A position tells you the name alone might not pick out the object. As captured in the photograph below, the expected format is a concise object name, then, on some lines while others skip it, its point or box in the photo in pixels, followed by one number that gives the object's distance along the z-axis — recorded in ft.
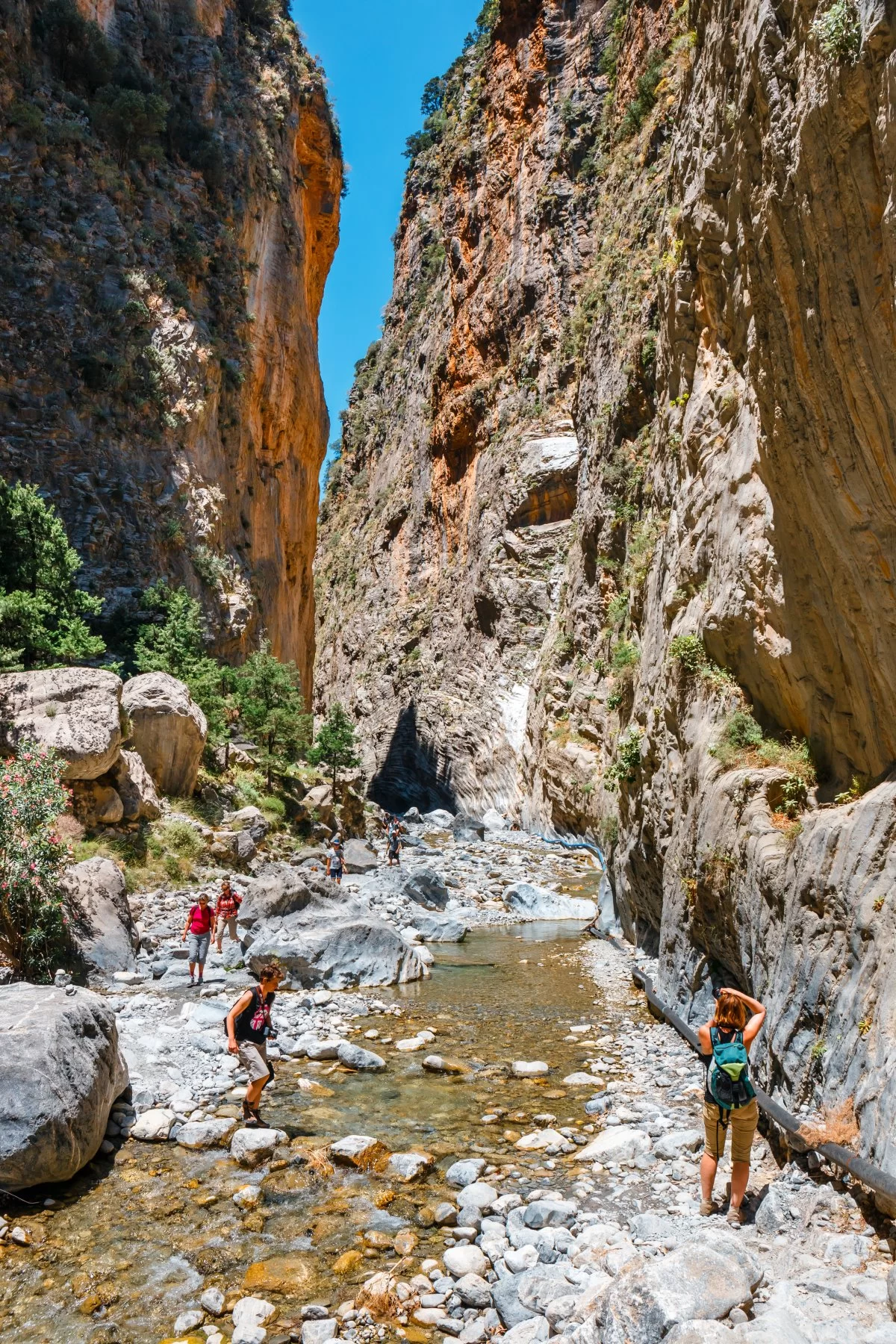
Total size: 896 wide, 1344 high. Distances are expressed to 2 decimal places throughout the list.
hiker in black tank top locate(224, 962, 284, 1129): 21.47
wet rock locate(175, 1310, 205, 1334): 13.57
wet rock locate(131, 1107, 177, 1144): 20.42
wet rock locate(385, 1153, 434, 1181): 18.84
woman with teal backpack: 15.69
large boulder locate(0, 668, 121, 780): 45.32
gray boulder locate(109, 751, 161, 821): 50.42
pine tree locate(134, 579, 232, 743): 66.90
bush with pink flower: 30.35
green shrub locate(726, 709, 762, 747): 26.76
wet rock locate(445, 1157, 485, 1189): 18.51
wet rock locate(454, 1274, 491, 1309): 14.16
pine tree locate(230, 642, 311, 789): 75.41
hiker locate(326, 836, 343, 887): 58.34
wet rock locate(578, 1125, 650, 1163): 19.16
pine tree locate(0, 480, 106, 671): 55.06
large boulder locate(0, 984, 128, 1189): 16.88
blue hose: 76.37
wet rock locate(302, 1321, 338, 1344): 13.21
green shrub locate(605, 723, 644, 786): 40.32
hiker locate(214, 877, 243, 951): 40.24
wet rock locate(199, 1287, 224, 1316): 14.10
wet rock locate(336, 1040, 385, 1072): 26.18
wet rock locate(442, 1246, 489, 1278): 15.03
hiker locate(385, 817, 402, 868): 74.13
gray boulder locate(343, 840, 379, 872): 70.90
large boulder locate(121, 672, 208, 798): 56.54
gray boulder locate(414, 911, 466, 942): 47.32
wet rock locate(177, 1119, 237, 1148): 20.29
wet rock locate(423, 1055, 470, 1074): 25.89
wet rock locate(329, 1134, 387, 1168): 19.49
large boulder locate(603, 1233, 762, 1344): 10.99
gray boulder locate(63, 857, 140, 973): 34.86
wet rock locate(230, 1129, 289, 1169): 19.40
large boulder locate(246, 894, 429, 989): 35.65
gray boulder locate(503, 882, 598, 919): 54.95
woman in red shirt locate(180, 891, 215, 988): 34.30
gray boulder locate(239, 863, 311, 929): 40.81
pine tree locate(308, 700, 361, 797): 98.12
